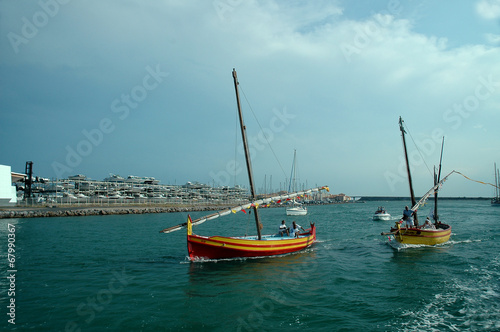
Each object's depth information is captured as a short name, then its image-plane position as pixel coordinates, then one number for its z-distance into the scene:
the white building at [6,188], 66.25
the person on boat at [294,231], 25.18
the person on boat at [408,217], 24.81
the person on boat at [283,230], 25.68
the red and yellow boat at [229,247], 19.98
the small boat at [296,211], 80.12
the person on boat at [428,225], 26.75
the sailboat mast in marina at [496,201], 127.19
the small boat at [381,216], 58.72
